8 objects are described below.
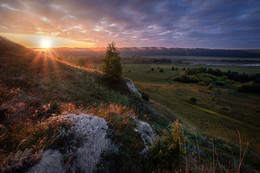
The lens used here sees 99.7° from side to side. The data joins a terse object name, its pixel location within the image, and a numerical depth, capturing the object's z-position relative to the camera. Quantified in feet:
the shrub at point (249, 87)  183.16
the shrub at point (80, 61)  166.09
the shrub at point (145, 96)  72.69
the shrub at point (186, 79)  238.52
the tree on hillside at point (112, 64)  60.90
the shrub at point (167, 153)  9.96
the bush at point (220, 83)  230.29
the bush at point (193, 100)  112.06
